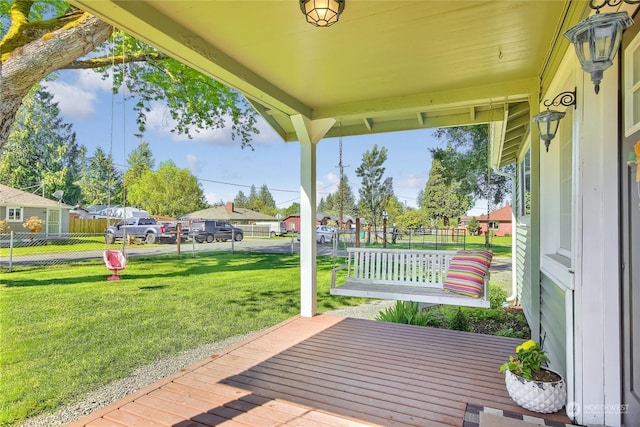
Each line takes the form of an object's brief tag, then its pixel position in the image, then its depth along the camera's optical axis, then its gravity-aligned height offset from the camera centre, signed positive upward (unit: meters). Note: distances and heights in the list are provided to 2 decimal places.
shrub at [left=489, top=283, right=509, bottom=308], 5.14 -1.25
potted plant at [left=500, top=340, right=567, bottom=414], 1.82 -0.91
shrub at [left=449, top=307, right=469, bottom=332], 4.02 -1.27
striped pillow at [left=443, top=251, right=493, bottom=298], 3.20 -0.51
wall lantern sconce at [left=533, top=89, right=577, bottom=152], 1.94 +0.61
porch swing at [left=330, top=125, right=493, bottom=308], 3.22 -0.63
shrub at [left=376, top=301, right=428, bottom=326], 3.83 -1.12
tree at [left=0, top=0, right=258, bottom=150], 2.56 +1.94
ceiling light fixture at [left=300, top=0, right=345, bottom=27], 1.54 +1.00
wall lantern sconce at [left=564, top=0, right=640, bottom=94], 1.09 +0.64
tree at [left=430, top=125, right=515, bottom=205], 8.62 +1.66
